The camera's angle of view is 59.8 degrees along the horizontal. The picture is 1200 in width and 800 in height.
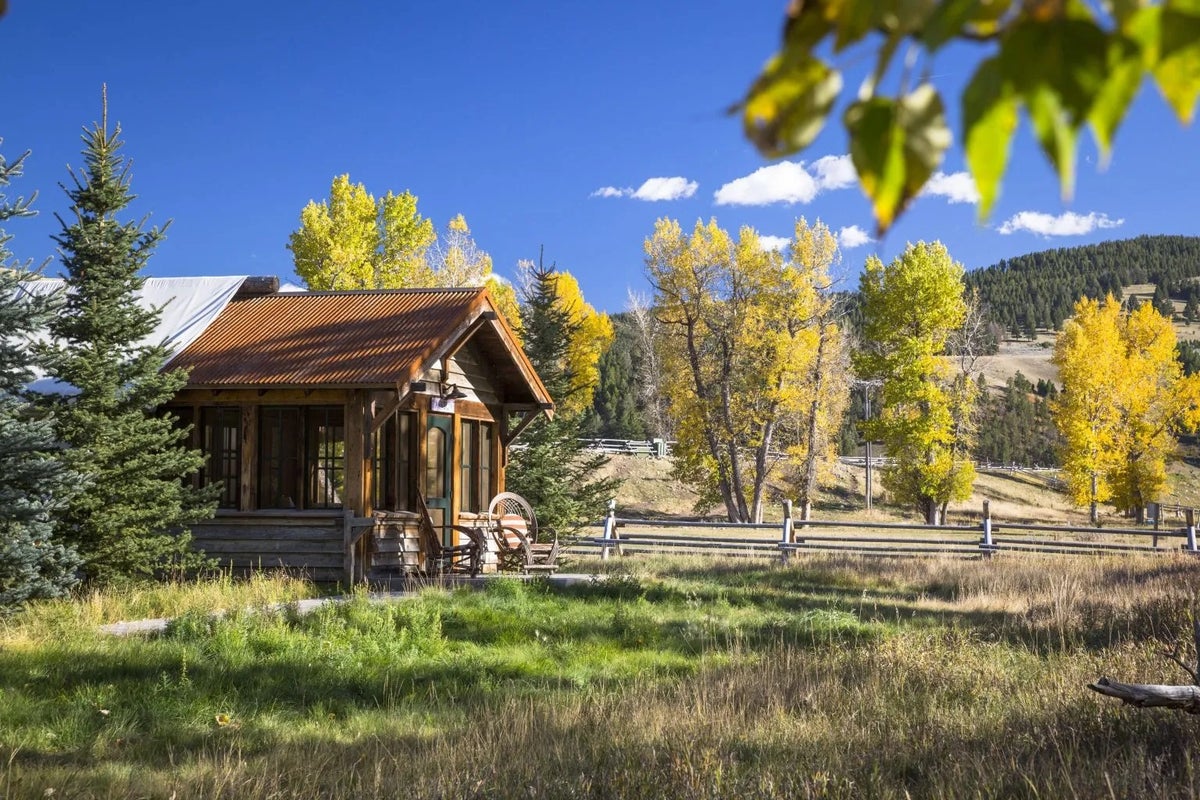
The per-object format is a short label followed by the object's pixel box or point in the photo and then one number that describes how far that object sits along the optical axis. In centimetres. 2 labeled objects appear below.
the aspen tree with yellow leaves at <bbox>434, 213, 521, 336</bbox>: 3791
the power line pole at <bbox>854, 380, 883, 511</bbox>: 4927
